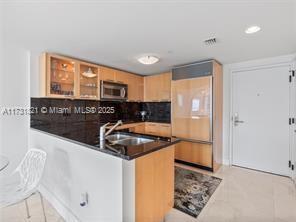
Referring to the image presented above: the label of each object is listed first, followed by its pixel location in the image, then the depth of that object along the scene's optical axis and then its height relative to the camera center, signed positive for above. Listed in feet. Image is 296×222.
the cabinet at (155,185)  4.53 -2.36
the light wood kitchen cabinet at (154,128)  12.99 -1.54
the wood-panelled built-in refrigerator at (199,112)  10.13 -0.12
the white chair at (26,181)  5.11 -2.54
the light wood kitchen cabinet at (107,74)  11.43 +2.64
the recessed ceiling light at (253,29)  6.12 +3.16
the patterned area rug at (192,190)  6.63 -3.90
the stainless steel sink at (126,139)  6.70 -1.25
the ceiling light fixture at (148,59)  9.06 +2.87
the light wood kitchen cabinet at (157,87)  13.24 +1.98
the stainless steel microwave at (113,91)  11.36 +1.46
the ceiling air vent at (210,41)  7.16 +3.16
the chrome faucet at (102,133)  5.44 -0.77
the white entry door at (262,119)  9.64 -0.57
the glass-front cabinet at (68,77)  8.93 +2.03
